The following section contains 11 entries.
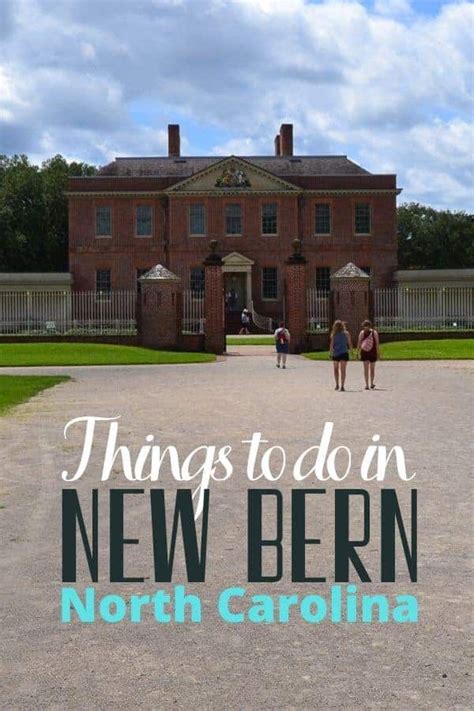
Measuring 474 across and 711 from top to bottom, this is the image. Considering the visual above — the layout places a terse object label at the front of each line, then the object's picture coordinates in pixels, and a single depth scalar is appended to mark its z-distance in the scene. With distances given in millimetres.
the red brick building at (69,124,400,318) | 59781
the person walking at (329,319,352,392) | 20323
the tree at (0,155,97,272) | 76125
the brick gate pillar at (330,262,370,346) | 38969
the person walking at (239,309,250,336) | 54938
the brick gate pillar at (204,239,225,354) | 38625
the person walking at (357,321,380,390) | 21141
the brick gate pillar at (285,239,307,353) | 39438
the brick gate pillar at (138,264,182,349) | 38781
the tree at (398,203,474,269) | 86419
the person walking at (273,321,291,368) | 28500
